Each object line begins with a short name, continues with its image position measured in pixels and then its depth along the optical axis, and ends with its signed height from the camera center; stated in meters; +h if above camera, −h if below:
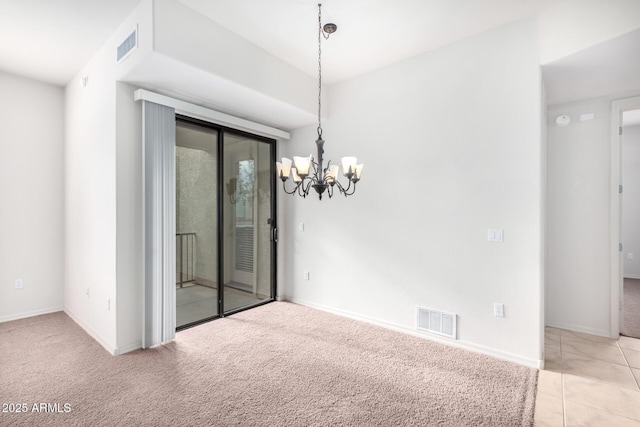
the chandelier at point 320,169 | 2.49 +0.36
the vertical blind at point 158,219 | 3.01 -0.05
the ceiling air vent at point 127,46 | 2.58 +1.44
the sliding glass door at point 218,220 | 3.56 -0.09
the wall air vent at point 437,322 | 3.11 -1.12
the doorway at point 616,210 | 3.27 +0.01
